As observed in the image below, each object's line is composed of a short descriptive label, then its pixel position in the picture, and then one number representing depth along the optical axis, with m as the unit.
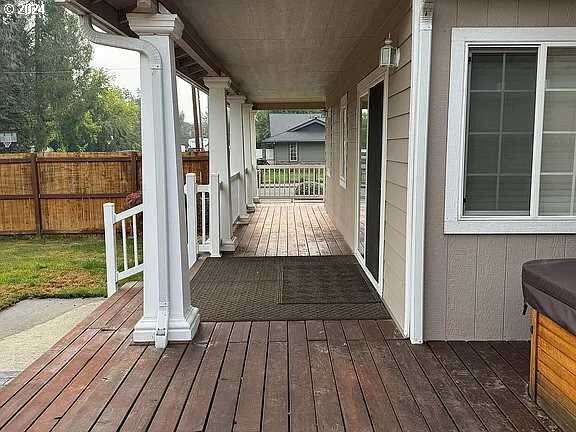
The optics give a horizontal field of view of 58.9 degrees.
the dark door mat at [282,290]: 4.02
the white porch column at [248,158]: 10.96
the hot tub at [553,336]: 2.25
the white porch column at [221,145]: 6.52
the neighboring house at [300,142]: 31.77
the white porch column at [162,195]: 3.33
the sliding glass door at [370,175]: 4.69
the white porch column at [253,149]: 12.15
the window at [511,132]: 3.19
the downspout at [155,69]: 3.14
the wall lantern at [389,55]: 3.70
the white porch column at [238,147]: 8.65
